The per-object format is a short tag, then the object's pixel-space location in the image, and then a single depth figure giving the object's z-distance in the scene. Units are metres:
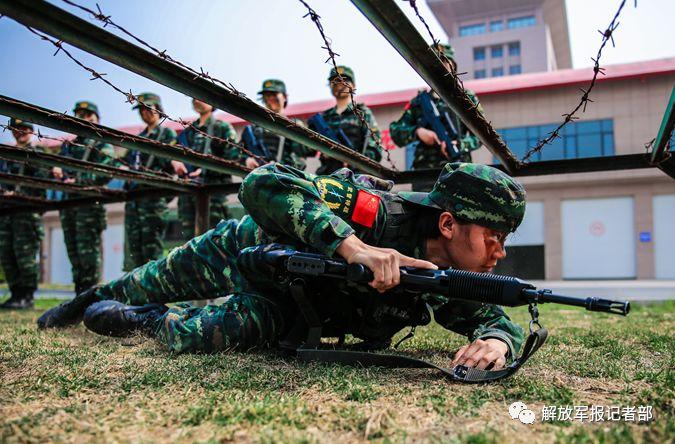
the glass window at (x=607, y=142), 17.25
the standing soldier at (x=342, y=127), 4.99
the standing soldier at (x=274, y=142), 5.66
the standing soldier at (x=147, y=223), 5.96
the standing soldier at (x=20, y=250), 6.39
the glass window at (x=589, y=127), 17.30
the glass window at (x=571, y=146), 17.20
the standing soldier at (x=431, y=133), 4.69
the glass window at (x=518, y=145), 17.60
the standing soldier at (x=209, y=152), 5.66
